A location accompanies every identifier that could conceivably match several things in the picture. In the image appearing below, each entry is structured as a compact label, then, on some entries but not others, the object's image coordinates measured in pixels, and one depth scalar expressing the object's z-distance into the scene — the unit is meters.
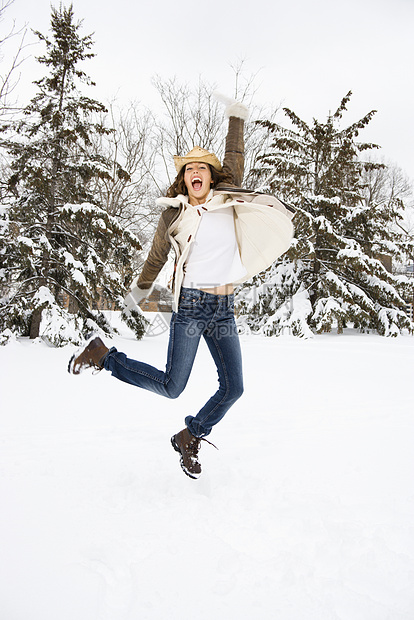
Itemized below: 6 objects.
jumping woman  2.39
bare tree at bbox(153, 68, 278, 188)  15.77
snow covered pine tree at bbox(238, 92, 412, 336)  11.80
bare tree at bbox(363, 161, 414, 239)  27.20
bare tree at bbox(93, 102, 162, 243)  17.41
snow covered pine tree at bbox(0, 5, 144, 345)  8.61
